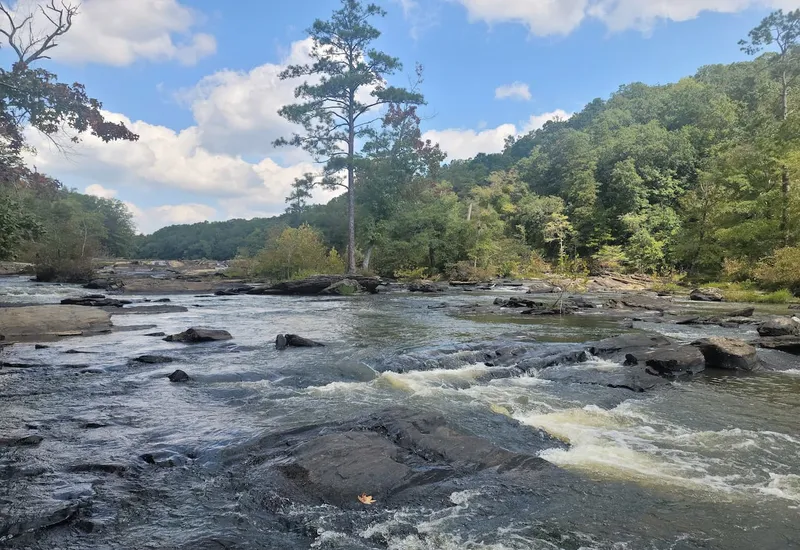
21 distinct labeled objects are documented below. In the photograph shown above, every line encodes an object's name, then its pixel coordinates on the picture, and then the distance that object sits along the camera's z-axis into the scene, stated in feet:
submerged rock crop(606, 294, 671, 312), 75.27
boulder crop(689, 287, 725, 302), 87.28
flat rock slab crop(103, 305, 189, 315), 65.80
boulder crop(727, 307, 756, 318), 60.75
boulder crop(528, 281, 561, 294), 108.06
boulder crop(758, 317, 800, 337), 45.44
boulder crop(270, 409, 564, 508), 15.66
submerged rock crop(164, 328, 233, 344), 44.68
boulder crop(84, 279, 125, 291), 103.84
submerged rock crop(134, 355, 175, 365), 35.47
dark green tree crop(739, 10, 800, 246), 131.54
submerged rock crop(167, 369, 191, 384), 30.25
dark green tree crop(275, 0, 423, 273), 119.65
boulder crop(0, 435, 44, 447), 18.83
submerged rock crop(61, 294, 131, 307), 67.29
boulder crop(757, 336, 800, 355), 40.16
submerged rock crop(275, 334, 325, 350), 42.78
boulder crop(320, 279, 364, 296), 104.88
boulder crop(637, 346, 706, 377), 34.55
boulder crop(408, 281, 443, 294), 111.04
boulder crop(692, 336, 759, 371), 35.29
